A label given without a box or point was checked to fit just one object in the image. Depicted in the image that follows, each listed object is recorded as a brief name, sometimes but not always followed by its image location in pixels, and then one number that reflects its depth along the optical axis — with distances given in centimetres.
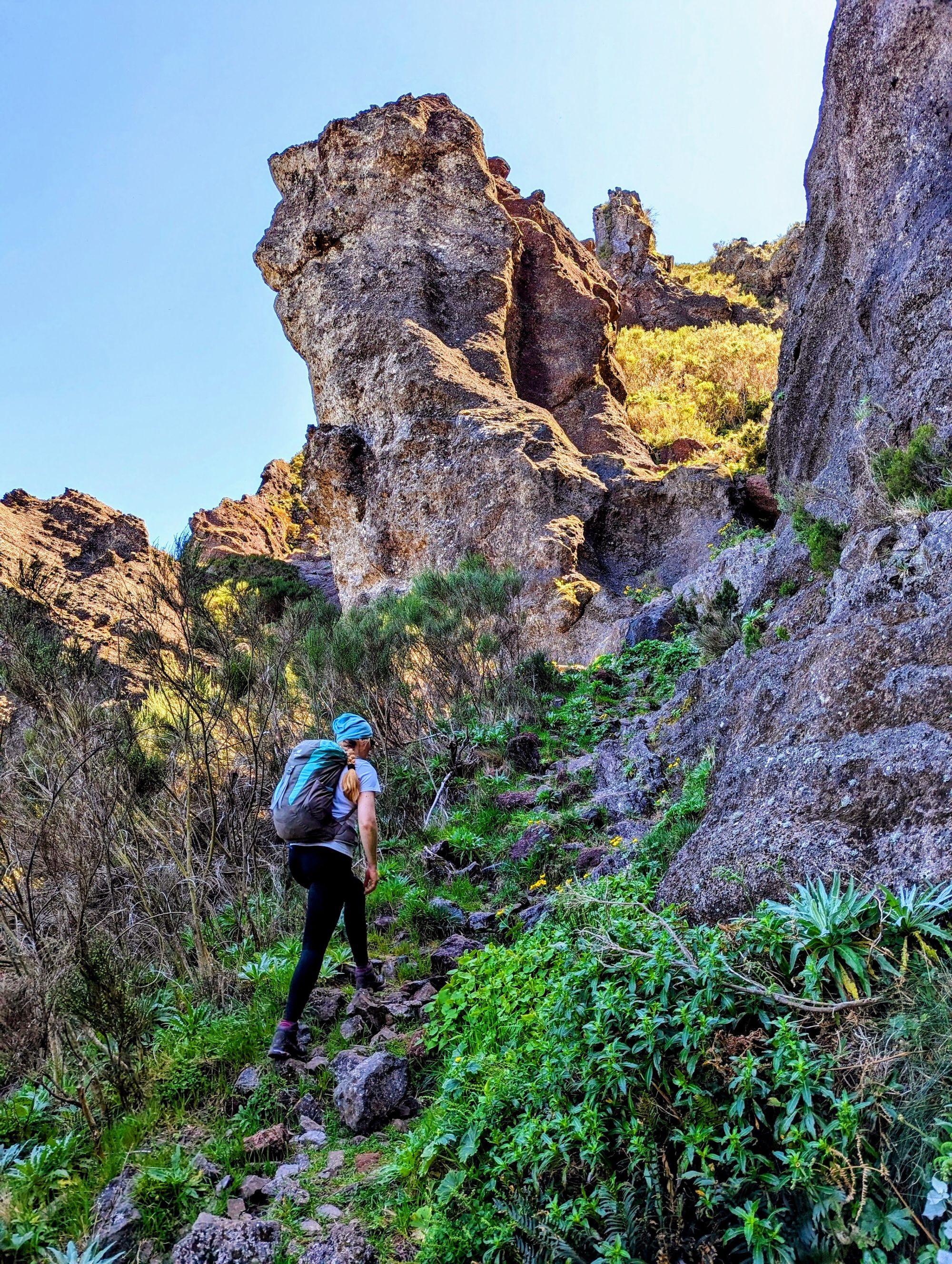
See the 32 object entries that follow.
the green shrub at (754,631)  644
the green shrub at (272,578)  1866
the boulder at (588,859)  550
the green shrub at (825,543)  614
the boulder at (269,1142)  330
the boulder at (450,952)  478
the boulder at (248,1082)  379
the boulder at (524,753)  877
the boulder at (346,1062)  378
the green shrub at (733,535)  1232
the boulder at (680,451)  2097
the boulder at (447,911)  559
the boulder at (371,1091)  346
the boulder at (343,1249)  259
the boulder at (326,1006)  444
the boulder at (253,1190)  304
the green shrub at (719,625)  860
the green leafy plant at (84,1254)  261
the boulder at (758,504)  1588
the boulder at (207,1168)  308
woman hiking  401
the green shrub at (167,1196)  283
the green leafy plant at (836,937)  249
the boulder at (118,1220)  272
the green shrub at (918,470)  470
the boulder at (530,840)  622
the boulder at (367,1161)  318
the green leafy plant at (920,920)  243
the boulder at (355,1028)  418
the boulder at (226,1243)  258
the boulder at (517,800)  758
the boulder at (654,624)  1227
